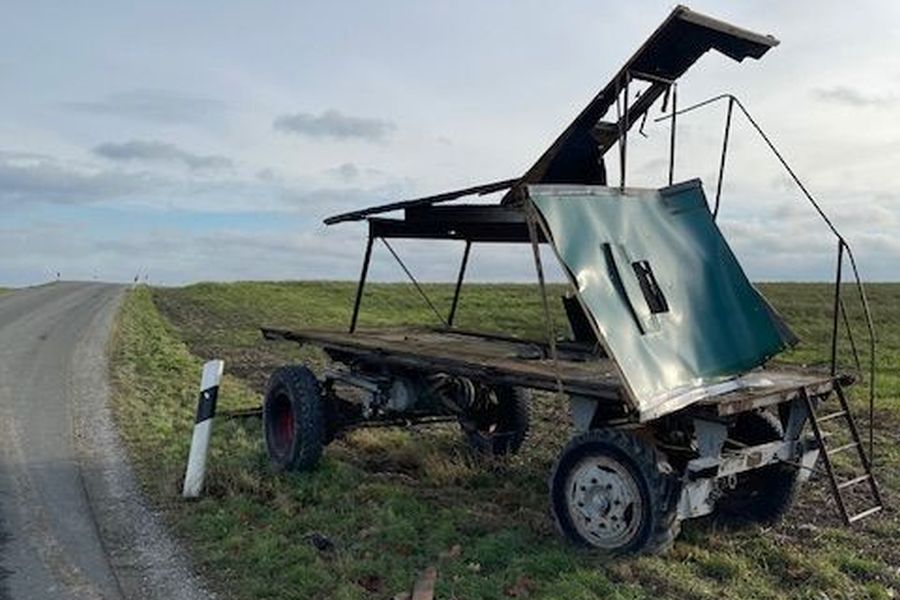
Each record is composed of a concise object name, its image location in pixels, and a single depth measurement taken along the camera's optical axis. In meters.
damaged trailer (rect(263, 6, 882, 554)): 6.12
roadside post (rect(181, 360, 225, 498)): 7.64
